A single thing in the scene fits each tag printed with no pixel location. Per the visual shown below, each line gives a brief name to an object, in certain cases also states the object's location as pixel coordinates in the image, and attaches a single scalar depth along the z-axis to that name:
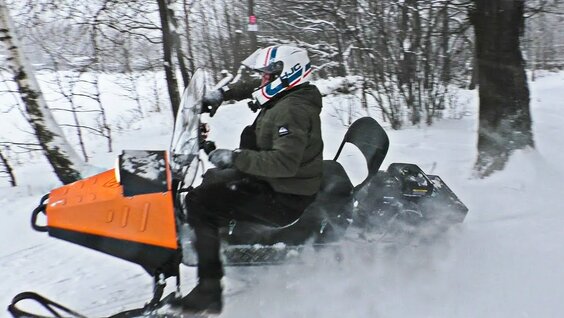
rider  2.87
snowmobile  2.70
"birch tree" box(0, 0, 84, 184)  5.88
